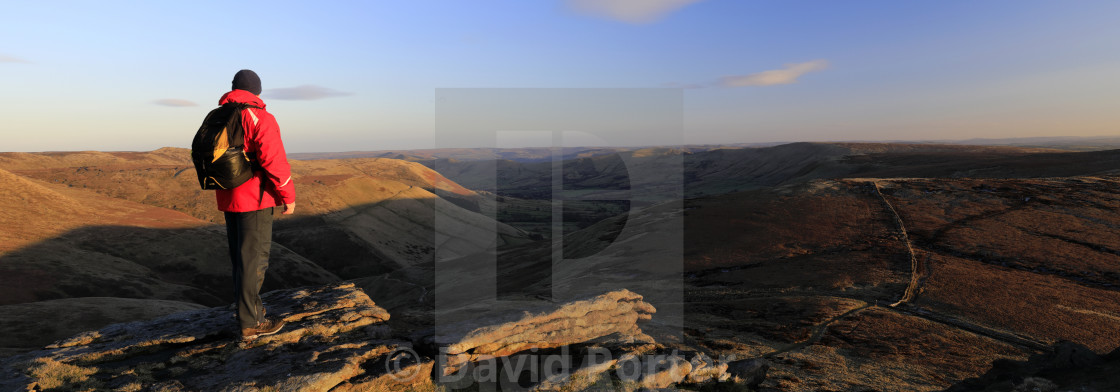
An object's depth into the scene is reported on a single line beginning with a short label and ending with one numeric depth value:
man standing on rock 6.61
